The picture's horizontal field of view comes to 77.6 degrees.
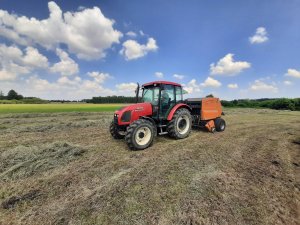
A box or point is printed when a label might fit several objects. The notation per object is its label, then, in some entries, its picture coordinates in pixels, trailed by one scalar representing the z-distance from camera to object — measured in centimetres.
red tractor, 608
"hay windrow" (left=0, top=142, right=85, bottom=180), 438
